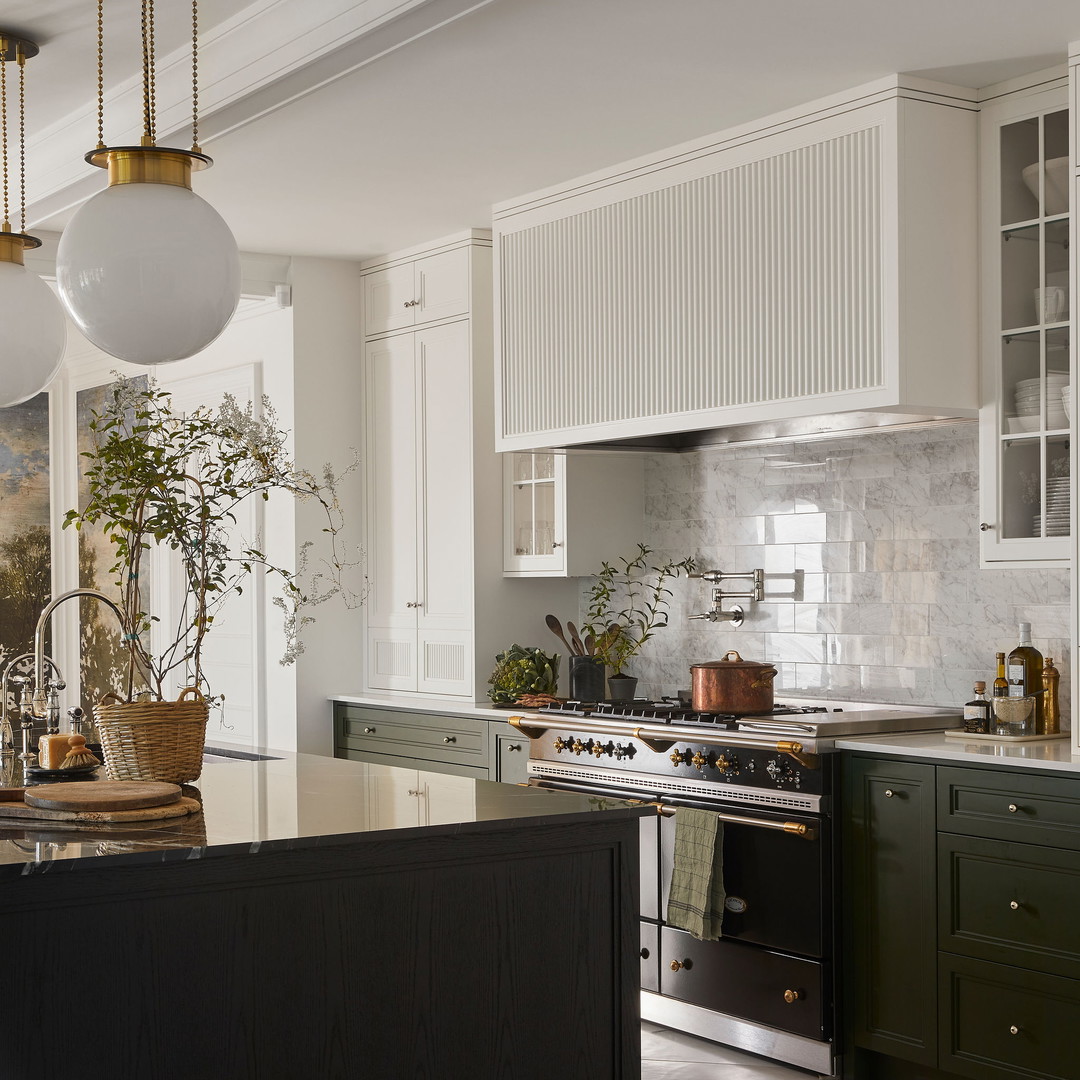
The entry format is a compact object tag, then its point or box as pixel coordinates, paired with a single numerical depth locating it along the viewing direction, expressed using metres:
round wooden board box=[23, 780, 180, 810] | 2.51
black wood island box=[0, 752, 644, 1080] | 2.17
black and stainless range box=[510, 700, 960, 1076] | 4.08
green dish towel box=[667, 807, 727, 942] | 4.32
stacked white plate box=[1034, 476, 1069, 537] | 3.89
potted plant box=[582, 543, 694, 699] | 5.55
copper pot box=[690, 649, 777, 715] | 4.52
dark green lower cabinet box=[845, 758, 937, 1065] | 3.88
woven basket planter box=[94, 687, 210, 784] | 2.82
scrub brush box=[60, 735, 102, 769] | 3.10
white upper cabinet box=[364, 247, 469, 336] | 5.83
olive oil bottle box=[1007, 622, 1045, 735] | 4.09
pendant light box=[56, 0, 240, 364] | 2.22
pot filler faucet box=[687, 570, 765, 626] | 5.18
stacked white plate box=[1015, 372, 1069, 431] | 3.91
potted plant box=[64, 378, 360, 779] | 2.83
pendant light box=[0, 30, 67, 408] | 3.04
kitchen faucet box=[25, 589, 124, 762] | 3.45
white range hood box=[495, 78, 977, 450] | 4.04
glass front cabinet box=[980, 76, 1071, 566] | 3.94
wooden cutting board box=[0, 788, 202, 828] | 2.49
